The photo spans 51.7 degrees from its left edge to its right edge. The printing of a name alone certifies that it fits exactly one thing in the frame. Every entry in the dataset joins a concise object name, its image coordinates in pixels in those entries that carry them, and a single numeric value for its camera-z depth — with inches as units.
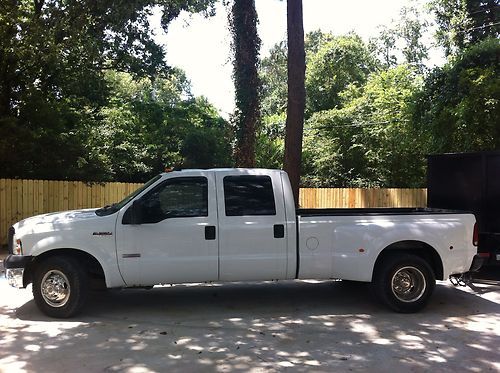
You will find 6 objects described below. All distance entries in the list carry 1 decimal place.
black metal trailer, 355.6
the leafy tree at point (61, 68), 515.5
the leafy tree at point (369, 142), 1112.2
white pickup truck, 265.0
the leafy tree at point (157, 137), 847.1
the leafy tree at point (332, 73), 1526.8
